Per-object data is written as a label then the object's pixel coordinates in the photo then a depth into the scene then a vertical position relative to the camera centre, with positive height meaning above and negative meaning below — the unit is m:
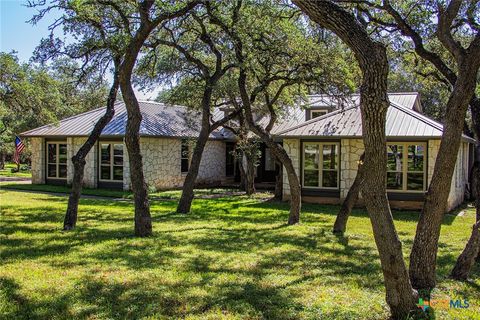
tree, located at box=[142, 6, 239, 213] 12.90 +3.36
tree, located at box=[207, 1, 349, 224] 11.62 +2.88
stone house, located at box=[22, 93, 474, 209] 15.84 +0.51
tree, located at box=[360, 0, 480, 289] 5.52 -0.15
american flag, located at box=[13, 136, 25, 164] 31.03 +1.05
